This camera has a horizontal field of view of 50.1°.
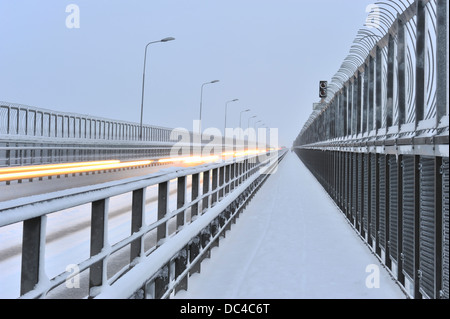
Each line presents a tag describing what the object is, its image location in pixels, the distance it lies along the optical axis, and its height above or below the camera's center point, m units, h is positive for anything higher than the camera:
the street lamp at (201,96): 53.51 +8.13
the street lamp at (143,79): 36.50 +6.61
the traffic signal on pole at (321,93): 33.47 +5.23
